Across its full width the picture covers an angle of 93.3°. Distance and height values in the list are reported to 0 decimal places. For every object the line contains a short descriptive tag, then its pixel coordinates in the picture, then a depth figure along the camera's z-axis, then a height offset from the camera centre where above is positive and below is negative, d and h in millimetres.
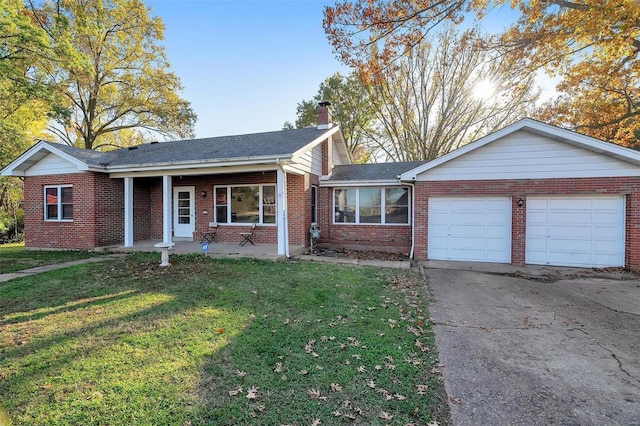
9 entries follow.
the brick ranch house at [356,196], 8727 +464
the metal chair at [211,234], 12273 -1008
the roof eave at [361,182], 11460 +1071
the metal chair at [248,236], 11860 -1052
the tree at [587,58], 8555 +5577
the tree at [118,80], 20094 +9459
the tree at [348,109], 25953 +8891
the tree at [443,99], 17844 +6950
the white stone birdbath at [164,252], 8328 -1204
